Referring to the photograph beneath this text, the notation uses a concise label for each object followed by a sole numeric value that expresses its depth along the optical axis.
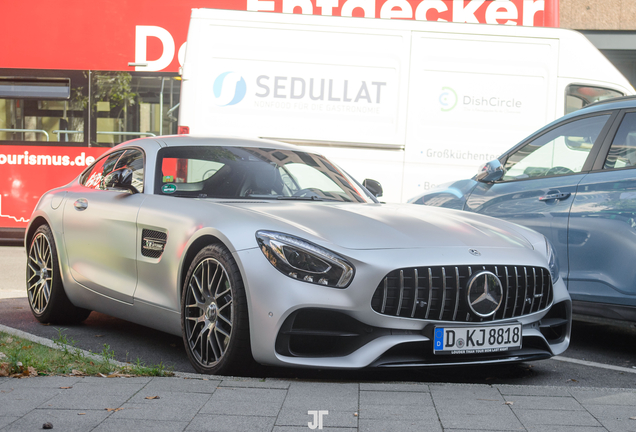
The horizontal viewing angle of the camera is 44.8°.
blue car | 4.82
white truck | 8.96
